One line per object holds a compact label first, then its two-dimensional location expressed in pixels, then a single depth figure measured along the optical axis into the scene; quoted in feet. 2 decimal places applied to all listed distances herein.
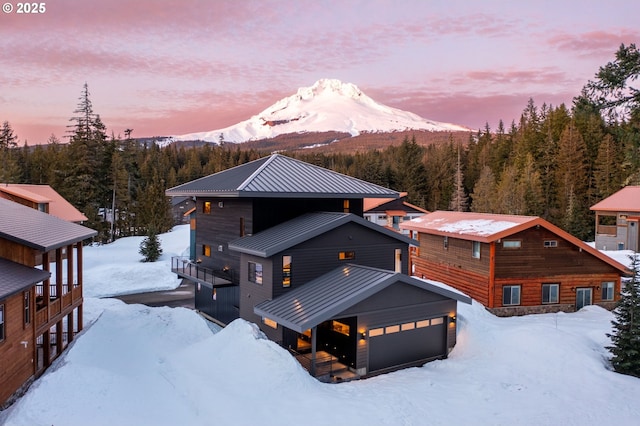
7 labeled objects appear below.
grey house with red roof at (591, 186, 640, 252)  134.62
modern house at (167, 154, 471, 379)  56.08
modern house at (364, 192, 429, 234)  178.04
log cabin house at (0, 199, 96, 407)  43.21
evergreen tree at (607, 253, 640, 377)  55.77
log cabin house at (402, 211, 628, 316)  82.33
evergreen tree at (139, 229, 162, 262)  135.95
